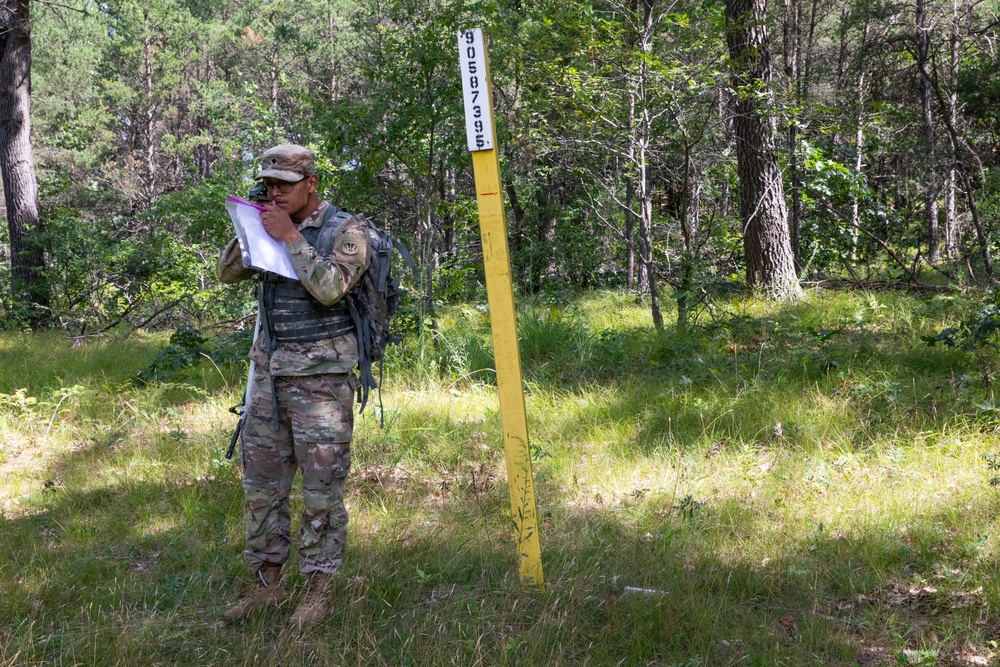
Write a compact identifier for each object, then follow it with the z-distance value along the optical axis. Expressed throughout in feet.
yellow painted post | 9.70
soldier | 10.58
